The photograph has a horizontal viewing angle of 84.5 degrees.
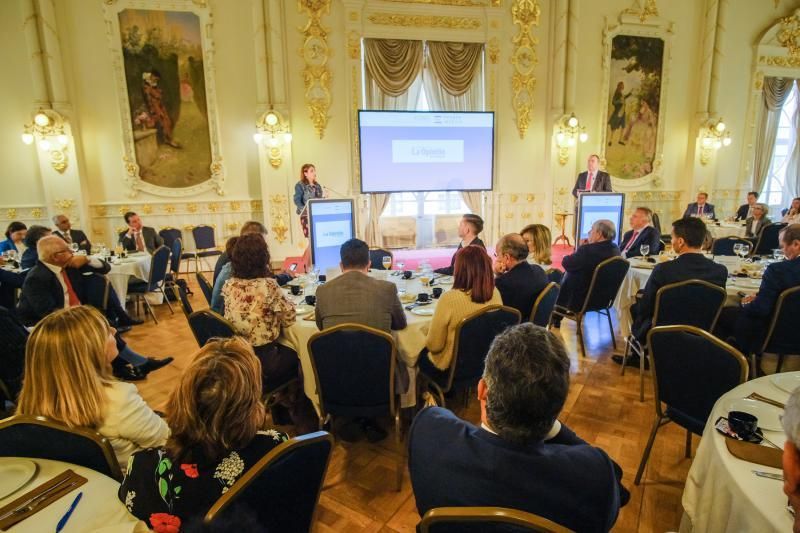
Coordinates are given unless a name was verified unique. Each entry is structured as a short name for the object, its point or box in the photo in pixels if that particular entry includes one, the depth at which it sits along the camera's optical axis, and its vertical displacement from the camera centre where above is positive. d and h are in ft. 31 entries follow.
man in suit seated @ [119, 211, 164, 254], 19.90 -1.95
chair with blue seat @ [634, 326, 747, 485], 6.27 -2.75
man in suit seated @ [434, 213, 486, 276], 13.82 -1.25
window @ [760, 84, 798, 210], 34.32 +1.79
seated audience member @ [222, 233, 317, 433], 8.84 -2.29
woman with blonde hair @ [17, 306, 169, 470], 4.94 -2.18
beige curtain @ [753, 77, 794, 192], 33.01 +4.52
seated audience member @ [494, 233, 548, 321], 9.89 -2.01
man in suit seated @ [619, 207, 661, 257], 16.31 -1.78
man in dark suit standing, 26.27 +0.54
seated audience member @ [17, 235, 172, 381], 11.98 -2.68
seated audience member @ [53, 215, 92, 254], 20.08 -1.68
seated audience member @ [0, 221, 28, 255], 18.75 -1.73
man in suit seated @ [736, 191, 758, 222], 27.32 -1.48
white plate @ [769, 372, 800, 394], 5.82 -2.63
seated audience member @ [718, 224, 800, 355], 9.57 -2.54
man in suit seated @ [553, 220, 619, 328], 13.08 -2.21
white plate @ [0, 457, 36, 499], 4.29 -2.80
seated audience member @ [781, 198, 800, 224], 22.97 -1.52
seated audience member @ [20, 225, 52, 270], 15.19 -1.82
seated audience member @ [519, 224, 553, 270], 13.07 -1.61
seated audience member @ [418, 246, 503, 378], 8.38 -2.03
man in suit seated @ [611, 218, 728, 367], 10.23 -1.84
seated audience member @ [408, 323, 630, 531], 3.48 -2.17
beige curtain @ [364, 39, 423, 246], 26.37 +7.02
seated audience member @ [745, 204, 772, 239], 22.80 -1.82
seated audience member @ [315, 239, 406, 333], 8.38 -2.09
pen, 3.87 -2.88
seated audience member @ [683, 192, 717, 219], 27.25 -1.40
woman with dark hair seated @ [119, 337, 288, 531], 3.81 -2.31
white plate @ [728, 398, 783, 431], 5.02 -2.68
